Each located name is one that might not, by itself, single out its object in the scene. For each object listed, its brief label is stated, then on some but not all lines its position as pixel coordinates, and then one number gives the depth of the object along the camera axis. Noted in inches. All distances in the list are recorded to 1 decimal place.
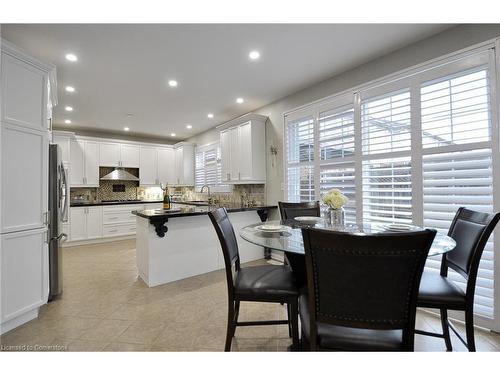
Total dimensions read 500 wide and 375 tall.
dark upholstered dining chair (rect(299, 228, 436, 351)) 37.1
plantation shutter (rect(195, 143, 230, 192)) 229.8
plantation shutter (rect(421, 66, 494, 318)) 79.8
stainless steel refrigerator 100.3
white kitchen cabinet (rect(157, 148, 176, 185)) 265.6
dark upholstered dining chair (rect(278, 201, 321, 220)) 107.8
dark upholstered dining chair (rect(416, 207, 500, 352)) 54.3
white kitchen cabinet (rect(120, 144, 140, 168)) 241.9
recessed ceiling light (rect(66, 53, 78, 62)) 103.0
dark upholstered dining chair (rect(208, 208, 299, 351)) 60.0
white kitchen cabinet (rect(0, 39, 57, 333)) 77.9
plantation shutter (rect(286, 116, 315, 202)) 139.2
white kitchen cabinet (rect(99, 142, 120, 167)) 231.1
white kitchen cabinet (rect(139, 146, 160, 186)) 254.7
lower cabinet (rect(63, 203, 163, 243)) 204.5
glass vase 78.7
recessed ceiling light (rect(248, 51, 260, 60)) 102.7
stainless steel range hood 233.6
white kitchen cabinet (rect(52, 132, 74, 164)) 204.2
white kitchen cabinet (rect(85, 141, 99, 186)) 223.3
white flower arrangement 76.4
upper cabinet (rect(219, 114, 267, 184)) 166.1
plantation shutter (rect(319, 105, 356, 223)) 119.1
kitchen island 119.6
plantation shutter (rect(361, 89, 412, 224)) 99.0
